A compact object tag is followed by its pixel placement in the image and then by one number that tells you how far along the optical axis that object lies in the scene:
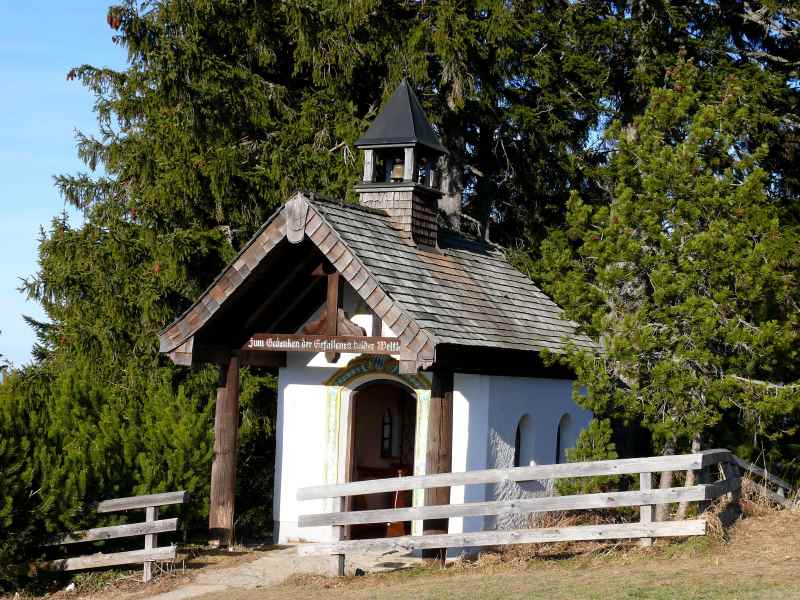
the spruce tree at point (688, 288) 13.65
